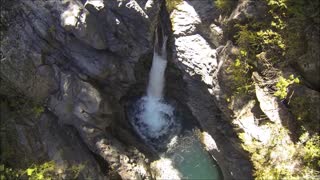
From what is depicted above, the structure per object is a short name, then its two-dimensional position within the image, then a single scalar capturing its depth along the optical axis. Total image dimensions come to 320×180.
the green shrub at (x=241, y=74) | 7.49
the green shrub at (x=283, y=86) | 6.75
